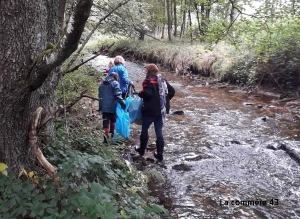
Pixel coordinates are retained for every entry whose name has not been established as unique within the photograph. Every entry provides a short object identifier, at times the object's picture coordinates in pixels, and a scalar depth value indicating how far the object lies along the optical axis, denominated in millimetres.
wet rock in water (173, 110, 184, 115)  11047
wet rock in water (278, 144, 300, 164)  6998
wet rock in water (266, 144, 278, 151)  7680
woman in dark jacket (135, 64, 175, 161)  6352
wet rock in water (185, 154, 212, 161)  7062
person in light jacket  7598
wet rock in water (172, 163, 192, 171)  6535
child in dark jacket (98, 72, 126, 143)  6699
